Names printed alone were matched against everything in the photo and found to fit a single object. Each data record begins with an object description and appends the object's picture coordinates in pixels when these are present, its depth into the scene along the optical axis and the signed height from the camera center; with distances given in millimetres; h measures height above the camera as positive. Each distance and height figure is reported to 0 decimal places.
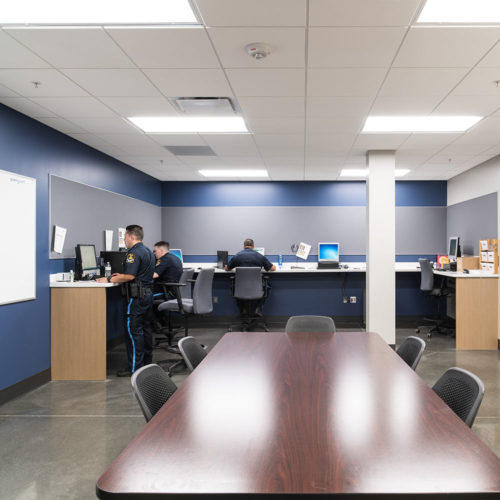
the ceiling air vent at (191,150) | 5457 +1325
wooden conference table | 1024 -564
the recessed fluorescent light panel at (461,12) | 2279 +1328
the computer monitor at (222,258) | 7453 -133
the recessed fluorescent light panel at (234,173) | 7070 +1322
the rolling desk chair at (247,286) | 6434 -543
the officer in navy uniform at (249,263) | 6750 -198
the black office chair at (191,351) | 2439 -610
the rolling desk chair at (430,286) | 6637 -552
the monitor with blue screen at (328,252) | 7641 -24
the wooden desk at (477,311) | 5785 -826
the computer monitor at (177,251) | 7888 -11
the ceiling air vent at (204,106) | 3727 +1323
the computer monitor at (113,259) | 5316 -110
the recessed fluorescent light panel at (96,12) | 2289 +1327
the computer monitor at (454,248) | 6867 +48
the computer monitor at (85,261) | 4695 -125
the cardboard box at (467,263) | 6355 -182
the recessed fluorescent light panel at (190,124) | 4273 +1333
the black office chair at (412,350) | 2434 -602
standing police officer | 4469 -423
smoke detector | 2701 +1302
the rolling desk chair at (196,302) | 5141 -642
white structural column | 5582 -82
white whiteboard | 3695 +115
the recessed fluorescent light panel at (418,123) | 4254 +1332
